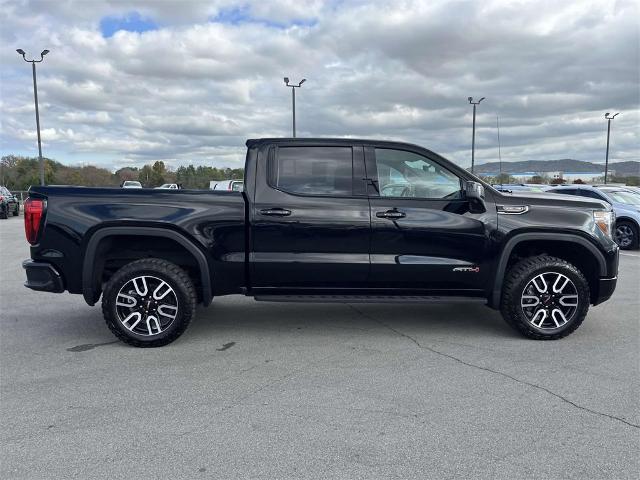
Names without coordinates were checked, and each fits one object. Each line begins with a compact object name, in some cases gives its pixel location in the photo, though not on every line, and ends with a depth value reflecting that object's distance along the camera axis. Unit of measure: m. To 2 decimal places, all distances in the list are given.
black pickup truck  4.61
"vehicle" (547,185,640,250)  12.14
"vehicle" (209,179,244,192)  23.52
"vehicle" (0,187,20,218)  22.33
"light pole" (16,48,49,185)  26.45
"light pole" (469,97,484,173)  27.88
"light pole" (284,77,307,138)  29.76
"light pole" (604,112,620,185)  38.77
